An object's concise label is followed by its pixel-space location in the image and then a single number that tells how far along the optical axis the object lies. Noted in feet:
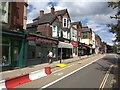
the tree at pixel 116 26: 25.95
